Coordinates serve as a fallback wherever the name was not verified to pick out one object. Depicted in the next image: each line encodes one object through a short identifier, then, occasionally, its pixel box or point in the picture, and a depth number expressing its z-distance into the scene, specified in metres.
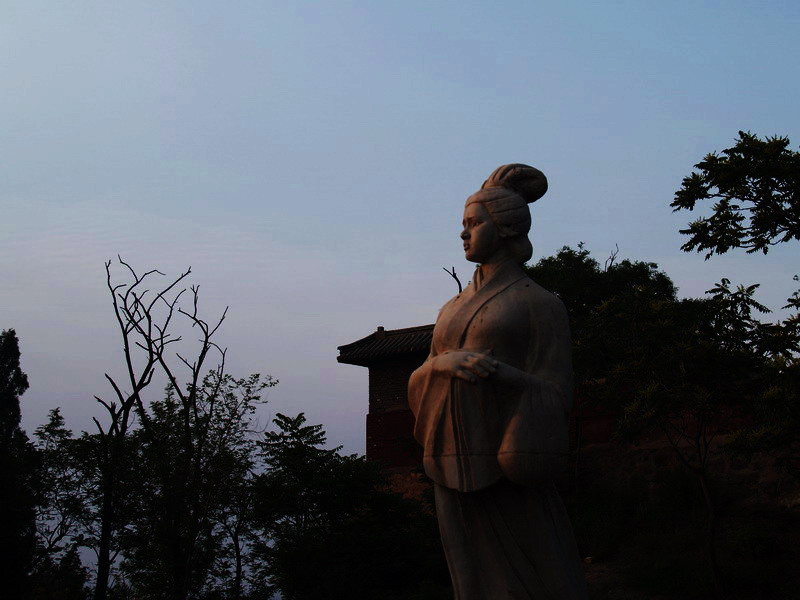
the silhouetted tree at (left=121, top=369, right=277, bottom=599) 14.16
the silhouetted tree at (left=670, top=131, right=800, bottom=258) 12.48
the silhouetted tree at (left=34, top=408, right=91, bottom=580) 15.19
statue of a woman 4.48
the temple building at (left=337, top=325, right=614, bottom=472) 26.94
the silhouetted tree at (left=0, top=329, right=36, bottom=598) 14.13
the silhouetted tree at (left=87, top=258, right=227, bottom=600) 14.70
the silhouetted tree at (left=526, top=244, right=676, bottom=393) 25.55
